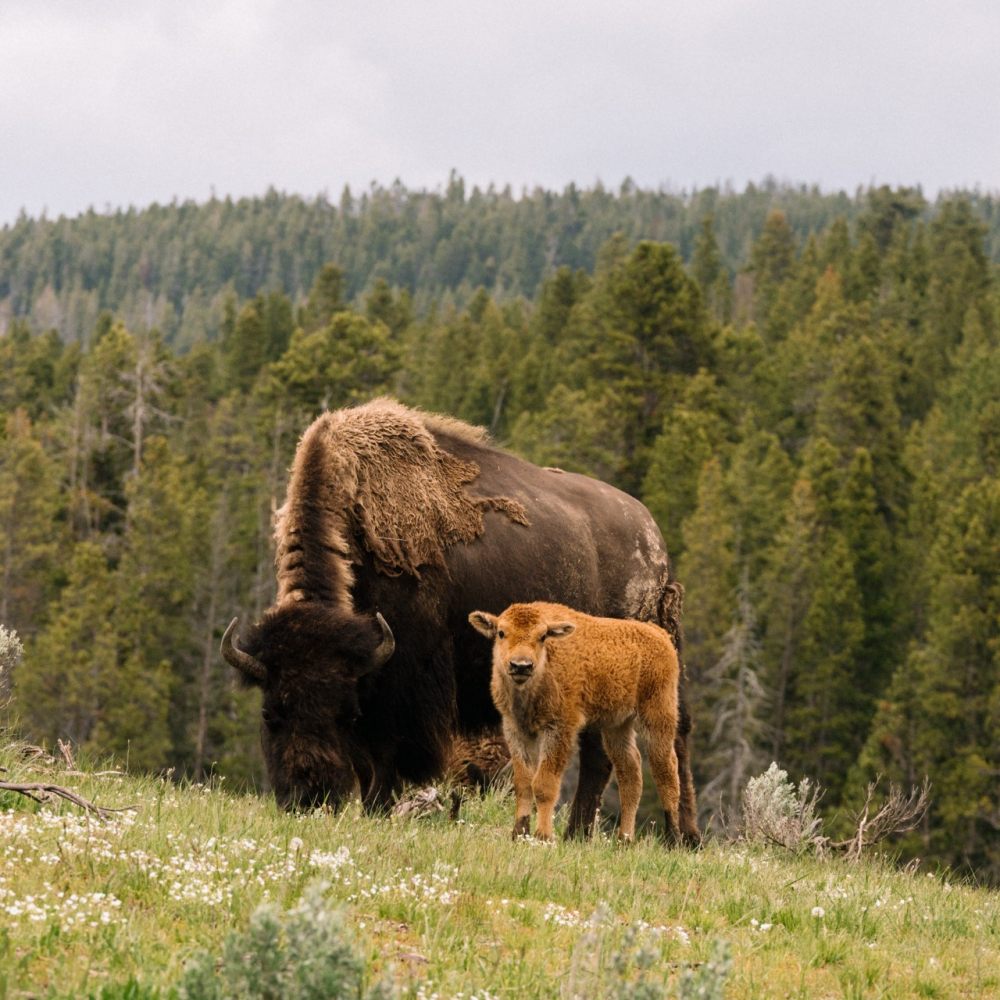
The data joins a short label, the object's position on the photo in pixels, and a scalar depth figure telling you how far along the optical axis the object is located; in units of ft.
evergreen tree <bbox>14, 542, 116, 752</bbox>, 370.53
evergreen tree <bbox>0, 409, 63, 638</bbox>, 406.41
